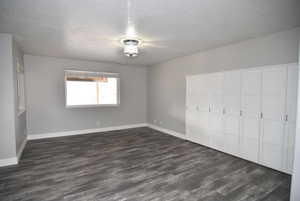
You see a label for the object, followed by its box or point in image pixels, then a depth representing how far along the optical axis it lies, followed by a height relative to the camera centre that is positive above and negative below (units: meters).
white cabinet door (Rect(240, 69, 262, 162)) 3.05 -0.38
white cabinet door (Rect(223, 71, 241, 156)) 3.38 -0.36
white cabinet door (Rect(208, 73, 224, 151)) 3.71 -0.42
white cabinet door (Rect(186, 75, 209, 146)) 4.09 -0.42
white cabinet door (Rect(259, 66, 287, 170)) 2.73 -0.39
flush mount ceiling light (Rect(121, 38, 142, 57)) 3.01 +0.97
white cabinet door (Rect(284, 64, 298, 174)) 2.57 -0.37
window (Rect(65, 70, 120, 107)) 5.08 +0.22
